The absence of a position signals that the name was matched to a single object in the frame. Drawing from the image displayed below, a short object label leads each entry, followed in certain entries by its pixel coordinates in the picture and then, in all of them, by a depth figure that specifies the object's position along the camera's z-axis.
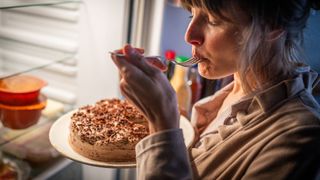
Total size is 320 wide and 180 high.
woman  0.64
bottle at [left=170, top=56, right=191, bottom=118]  1.15
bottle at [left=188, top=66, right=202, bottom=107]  1.18
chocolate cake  0.80
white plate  0.79
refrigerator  1.13
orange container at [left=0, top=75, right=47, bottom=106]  1.02
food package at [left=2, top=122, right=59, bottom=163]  1.16
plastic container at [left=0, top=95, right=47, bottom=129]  1.03
